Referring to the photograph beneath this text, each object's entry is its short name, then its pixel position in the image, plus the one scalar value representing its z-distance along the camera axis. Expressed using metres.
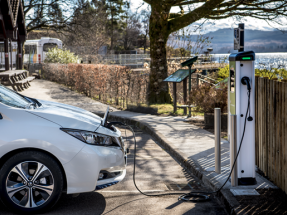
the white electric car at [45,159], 3.85
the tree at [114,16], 67.38
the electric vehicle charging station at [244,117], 4.60
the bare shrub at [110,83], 13.77
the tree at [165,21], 14.05
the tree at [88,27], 31.63
